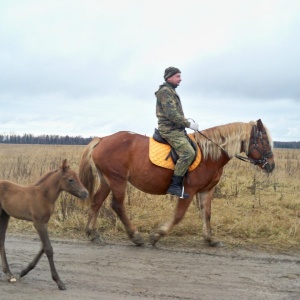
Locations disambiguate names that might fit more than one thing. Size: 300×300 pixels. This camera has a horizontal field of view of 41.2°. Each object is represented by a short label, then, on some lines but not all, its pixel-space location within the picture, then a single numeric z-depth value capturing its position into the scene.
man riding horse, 7.15
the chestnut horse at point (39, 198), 5.05
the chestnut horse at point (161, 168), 7.38
